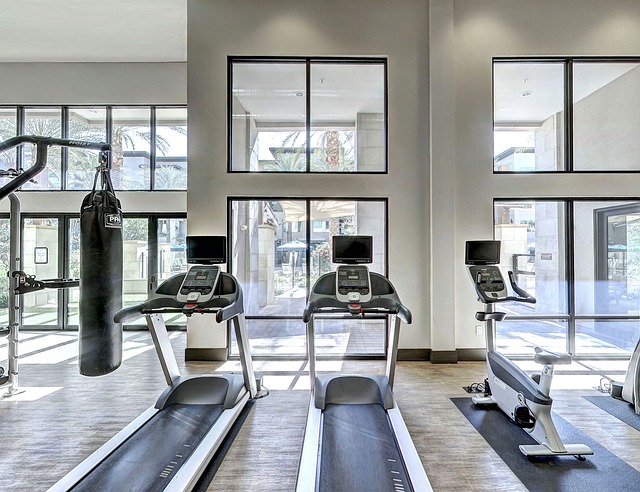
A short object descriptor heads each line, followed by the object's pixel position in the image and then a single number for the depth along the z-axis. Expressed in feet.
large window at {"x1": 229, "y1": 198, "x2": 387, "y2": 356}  17.83
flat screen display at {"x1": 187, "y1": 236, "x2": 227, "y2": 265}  12.46
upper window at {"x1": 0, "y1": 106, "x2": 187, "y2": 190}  23.30
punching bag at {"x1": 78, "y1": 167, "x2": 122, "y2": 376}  9.26
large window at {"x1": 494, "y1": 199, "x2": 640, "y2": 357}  17.63
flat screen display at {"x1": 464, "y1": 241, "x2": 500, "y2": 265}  12.82
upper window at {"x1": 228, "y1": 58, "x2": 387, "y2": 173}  17.89
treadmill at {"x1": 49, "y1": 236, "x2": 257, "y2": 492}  7.87
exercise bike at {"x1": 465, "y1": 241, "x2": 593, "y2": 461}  9.29
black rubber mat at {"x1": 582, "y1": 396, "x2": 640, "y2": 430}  11.37
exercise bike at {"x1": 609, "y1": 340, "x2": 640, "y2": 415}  11.82
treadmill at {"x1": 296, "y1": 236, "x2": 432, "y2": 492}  7.80
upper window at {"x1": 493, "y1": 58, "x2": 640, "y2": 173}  17.62
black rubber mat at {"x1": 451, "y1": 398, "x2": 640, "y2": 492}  8.27
